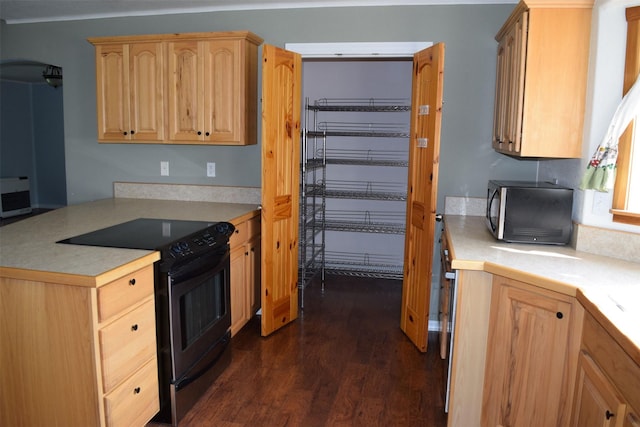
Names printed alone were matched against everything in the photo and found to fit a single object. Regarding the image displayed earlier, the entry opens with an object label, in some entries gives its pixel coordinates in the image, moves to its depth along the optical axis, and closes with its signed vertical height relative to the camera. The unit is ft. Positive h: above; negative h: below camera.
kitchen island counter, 6.08 -1.51
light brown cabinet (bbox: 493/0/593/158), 8.19 +1.30
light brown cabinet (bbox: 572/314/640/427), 4.49 -2.30
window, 7.59 +0.02
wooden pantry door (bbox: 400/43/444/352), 9.82 -0.83
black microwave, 8.50 -1.05
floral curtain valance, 7.40 +0.17
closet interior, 16.46 -0.32
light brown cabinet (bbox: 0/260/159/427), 6.10 -2.66
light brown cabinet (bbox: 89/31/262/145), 11.14 +1.34
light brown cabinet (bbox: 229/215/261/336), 10.57 -2.81
